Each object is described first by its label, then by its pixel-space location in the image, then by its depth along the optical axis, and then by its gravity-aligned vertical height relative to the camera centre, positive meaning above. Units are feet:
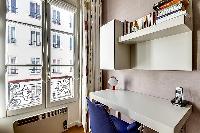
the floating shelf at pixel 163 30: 4.01 +1.07
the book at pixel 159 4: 4.53 +1.86
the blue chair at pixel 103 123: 4.03 -1.59
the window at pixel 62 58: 8.71 +0.42
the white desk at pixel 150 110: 3.35 -1.21
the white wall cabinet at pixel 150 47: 4.64 +0.75
